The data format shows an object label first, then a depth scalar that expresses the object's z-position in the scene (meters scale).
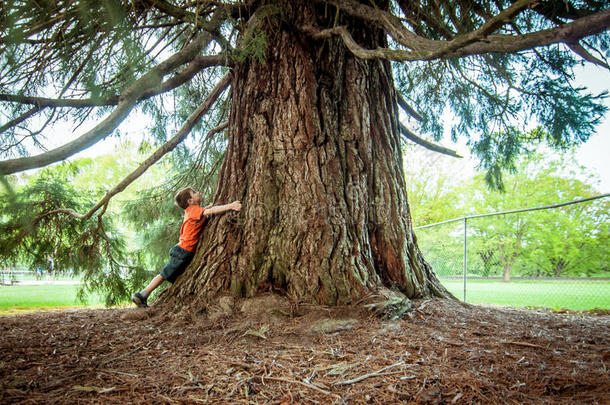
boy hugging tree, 3.05
